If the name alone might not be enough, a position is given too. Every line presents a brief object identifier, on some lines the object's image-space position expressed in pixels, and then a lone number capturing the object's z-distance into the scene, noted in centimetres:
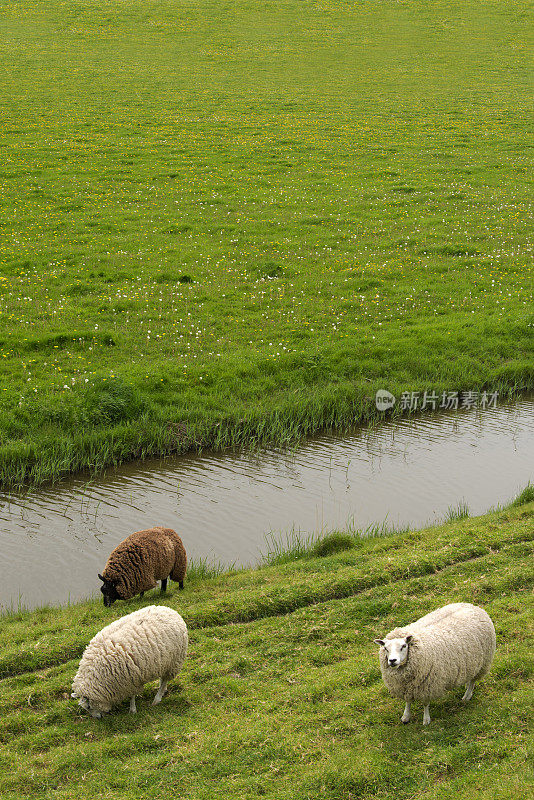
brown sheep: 2094
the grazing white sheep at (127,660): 1606
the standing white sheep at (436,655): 1465
